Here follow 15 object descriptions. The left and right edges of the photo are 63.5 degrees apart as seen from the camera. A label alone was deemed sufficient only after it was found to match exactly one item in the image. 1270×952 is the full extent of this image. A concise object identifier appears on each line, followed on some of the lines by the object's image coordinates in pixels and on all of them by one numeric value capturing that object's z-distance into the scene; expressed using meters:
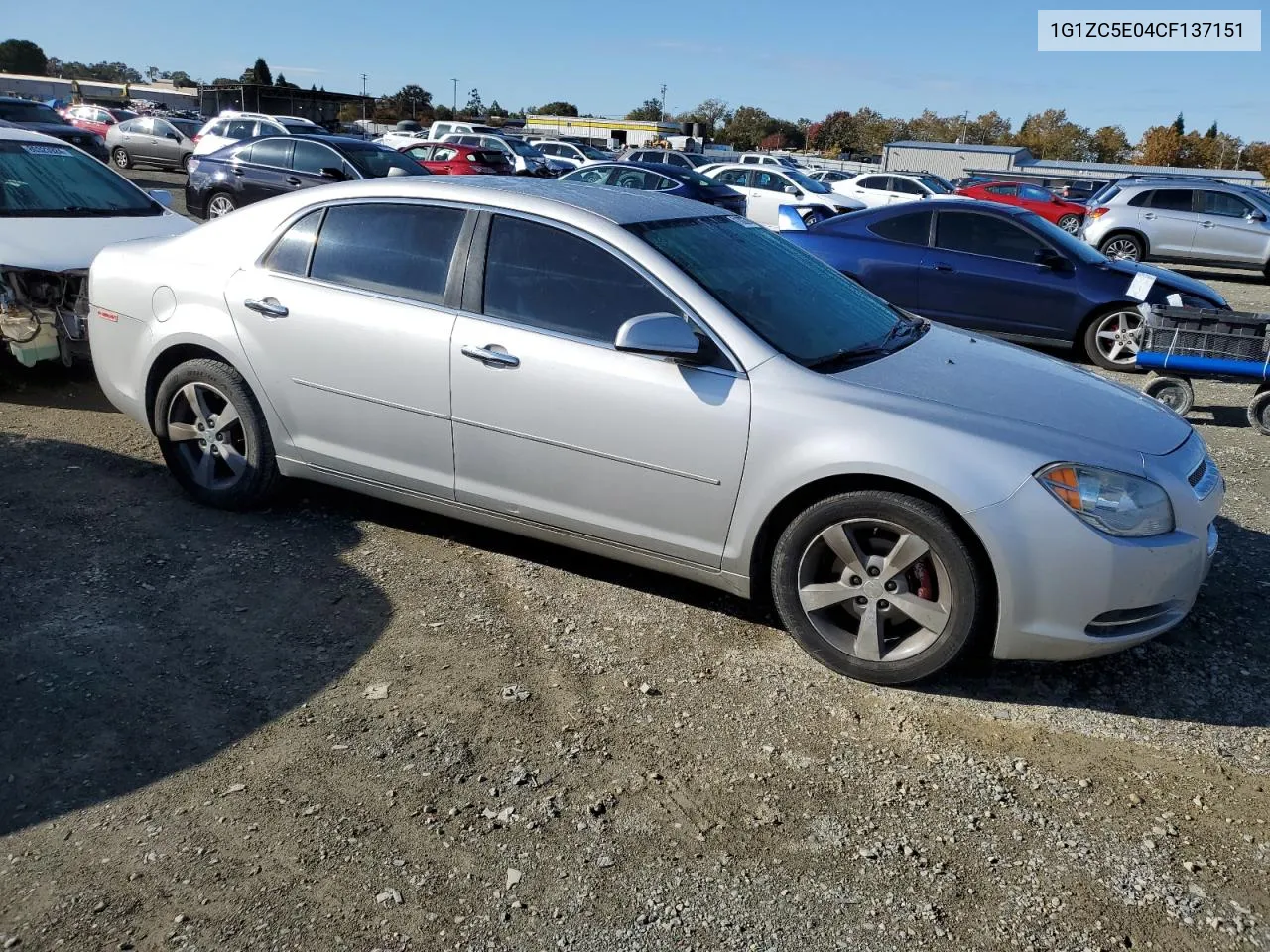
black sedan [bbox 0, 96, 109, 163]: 20.66
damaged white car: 6.31
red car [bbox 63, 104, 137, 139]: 30.64
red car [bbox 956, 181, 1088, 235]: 23.67
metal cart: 7.36
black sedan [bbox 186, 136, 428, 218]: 14.84
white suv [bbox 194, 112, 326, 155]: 21.58
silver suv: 18.31
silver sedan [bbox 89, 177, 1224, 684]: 3.46
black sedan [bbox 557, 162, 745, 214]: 17.42
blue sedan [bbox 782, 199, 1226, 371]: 9.30
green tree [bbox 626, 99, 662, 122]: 114.38
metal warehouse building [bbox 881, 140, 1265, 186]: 51.97
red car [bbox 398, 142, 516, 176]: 20.97
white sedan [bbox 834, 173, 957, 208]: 24.35
